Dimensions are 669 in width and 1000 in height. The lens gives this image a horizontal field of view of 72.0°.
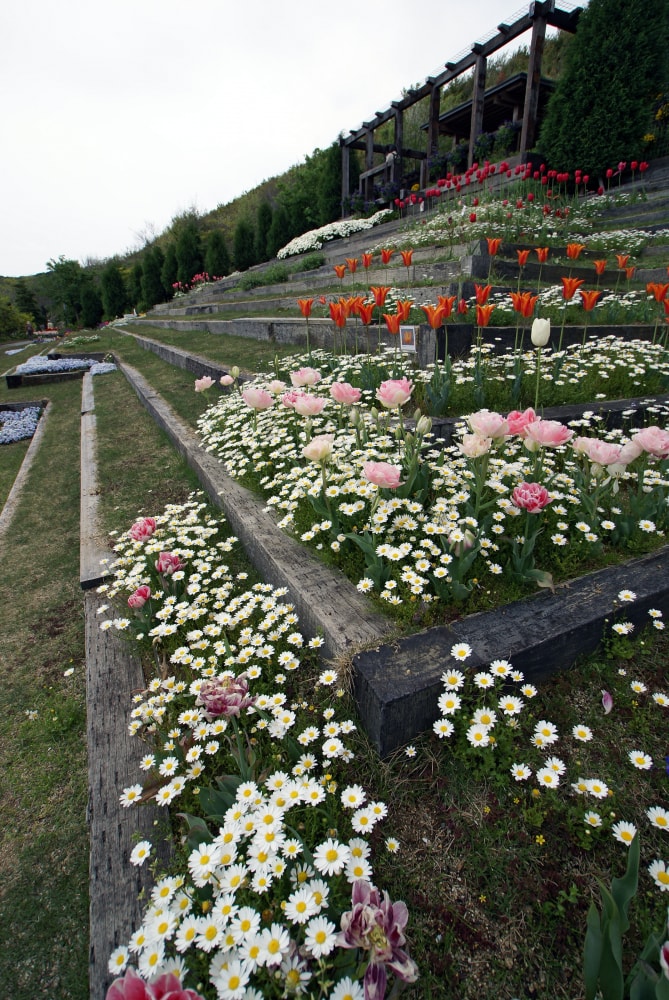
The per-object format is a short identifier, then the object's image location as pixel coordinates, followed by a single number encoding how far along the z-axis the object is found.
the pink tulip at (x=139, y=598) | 2.01
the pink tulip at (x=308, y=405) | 2.08
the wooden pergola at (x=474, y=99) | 12.08
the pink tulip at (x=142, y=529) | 2.29
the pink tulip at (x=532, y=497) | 1.67
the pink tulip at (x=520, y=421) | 1.82
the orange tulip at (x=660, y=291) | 3.22
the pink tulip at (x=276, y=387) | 2.89
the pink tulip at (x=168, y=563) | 2.19
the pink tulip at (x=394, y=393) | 1.98
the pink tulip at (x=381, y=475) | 1.71
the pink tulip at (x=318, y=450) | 1.82
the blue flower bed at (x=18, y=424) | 6.77
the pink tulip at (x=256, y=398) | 2.51
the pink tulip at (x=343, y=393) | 2.10
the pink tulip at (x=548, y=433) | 1.68
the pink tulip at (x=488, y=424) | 1.70
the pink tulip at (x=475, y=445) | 1.73
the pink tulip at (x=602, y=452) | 1.71
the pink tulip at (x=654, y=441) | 1.71
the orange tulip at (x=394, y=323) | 2.84
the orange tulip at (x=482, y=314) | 2.77
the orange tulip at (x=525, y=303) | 2.81
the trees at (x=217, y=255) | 24.83
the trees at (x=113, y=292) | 33.06
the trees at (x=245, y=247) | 24.45
